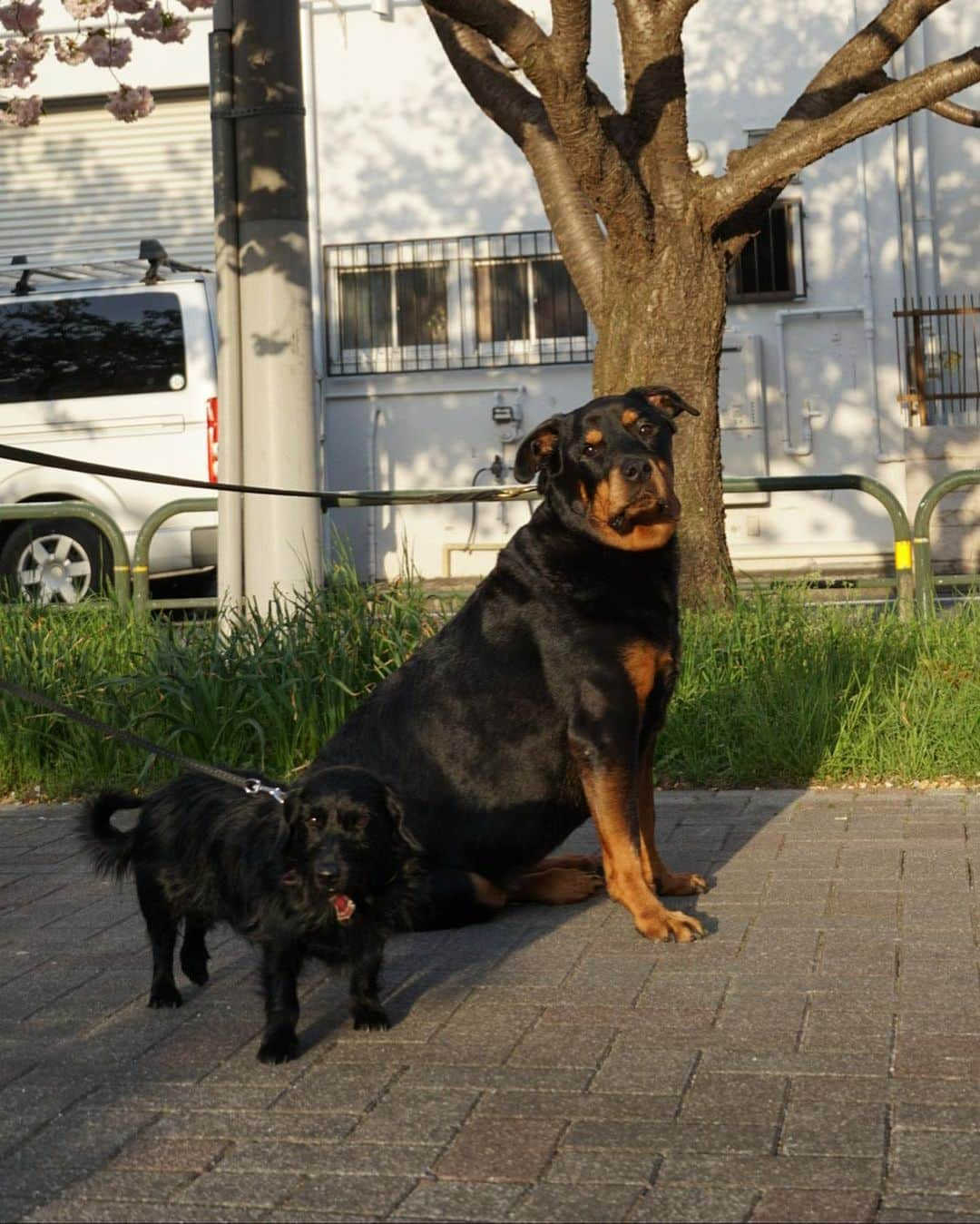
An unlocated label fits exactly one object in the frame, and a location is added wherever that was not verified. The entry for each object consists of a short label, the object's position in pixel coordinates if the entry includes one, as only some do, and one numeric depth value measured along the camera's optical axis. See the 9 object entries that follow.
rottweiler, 5.04
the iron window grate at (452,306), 17.88
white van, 12.70
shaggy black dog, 3.94
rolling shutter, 18.95
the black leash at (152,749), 4.28
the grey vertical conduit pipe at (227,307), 8.37
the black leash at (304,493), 4.73
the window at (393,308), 18.14
